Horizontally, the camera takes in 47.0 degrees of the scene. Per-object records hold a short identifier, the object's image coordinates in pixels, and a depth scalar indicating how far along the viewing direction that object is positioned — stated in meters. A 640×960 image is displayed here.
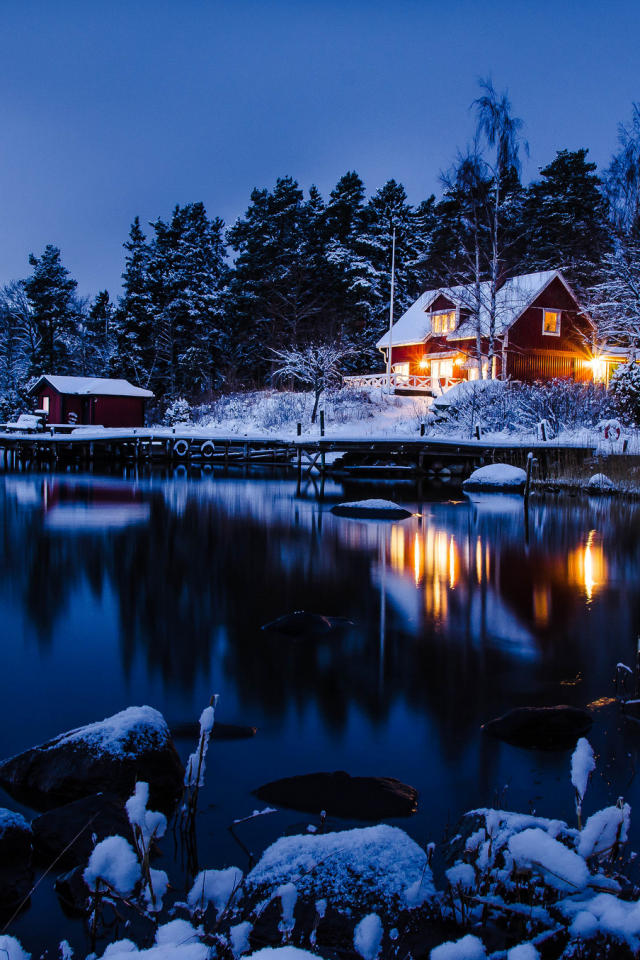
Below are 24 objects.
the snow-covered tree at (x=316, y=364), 44.66
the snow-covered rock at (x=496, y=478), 27.14
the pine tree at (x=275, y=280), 51.47
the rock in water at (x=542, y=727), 5.85
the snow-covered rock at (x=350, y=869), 3.32
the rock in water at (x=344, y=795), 4.79
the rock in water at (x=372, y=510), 19.84
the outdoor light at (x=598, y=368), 43.34
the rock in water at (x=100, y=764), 4.79
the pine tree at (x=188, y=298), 54.97
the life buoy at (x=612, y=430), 27.51
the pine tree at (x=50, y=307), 66.12
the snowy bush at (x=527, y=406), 33.91
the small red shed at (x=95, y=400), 50.48
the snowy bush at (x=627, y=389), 27.64
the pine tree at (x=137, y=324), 58.12
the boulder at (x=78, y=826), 4.05
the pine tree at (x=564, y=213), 49.94
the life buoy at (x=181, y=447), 41.34
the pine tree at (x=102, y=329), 74.88
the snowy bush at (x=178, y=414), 49.69
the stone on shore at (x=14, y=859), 3.89
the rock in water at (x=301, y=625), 8.90
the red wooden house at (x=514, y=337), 40.06
